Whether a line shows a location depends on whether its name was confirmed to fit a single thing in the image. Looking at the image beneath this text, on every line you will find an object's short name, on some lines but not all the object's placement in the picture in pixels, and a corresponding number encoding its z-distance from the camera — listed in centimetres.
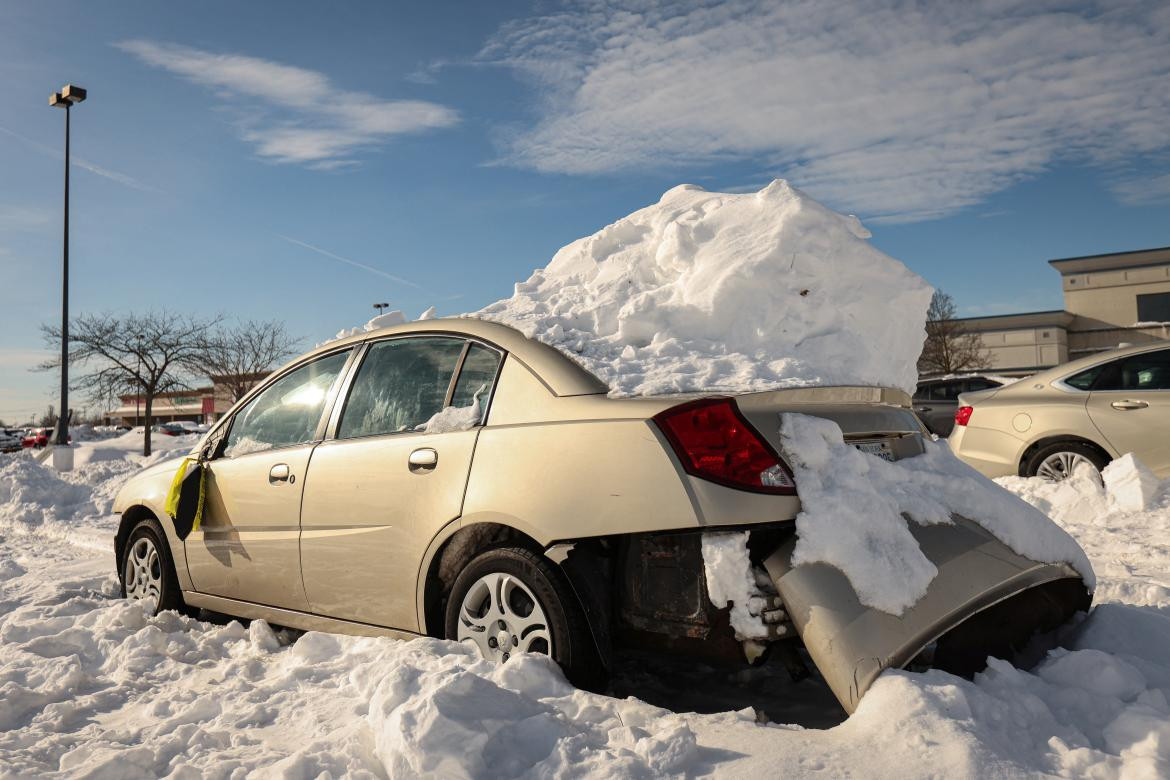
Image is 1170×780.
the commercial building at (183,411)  7069
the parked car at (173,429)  4384
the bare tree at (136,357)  2992
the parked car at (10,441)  3791
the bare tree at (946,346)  4294
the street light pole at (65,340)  2031
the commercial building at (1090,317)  5188
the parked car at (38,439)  3709
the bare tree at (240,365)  3397
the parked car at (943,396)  1753
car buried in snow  269
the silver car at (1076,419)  736
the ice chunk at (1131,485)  643
